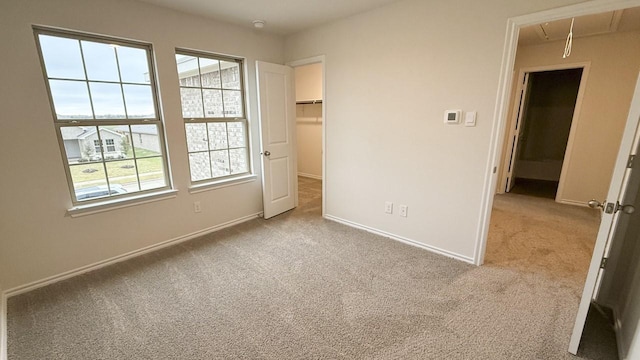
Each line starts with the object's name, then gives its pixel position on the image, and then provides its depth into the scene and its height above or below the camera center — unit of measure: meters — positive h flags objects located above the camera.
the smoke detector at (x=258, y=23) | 2.95 +1.06
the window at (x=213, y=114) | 2.93 +0.06
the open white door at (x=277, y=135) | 3.33 -0.22
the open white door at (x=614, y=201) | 1.26 -0.42
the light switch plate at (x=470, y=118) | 2.27 +0.00
